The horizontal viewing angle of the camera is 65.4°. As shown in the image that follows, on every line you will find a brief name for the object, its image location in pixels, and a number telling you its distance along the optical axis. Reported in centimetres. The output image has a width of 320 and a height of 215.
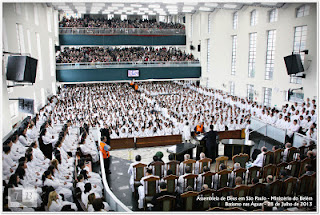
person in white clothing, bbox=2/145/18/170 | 664
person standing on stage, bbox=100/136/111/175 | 836
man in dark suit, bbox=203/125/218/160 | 970
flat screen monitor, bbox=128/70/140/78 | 2867
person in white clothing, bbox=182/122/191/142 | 1301
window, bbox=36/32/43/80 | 1936
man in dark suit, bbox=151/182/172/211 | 532
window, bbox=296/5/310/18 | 1497
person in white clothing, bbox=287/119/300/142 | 1036
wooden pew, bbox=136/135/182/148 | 1273
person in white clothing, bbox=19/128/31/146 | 857
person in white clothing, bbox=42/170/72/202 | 605
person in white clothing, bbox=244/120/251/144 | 1202
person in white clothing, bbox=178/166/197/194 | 641
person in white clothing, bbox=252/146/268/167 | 771
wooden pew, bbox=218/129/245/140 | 1378
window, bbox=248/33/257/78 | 2062
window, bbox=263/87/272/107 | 1900
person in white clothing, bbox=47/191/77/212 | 514
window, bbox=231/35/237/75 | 2366
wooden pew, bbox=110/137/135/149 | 1257
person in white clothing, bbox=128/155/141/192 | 711
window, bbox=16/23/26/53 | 1462
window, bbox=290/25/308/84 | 1537
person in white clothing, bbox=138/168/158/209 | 627
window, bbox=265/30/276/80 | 1840
